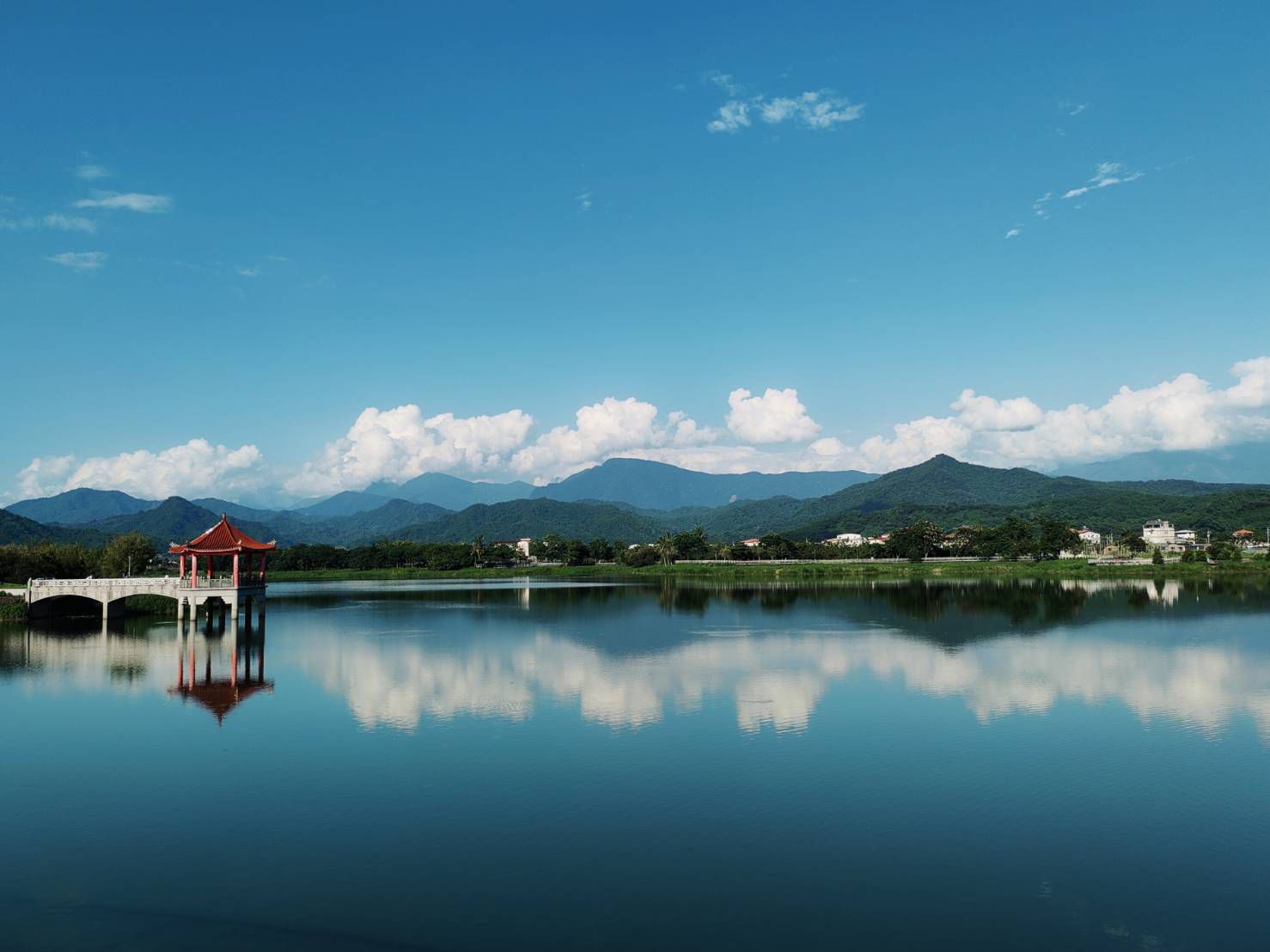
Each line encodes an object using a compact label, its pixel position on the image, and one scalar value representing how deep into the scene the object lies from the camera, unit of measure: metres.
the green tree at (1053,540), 103.38
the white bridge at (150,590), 43.78
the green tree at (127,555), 60.25
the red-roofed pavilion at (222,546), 42.94
